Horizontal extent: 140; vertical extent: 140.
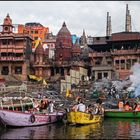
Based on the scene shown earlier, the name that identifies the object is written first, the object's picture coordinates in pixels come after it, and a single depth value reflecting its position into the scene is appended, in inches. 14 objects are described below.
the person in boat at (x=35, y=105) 1393.3
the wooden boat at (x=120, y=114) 1706.4
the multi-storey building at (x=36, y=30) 4677.9
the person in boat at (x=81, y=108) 1370.6
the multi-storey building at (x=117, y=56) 2989.7
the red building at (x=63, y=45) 3348.9
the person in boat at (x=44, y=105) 1487.9
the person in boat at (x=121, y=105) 1781.4
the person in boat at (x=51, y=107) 1443.7
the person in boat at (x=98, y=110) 1514.5
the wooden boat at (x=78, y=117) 1344.7
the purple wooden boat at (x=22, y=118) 1251.8
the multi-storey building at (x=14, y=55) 3085.6
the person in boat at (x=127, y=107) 1736.7
